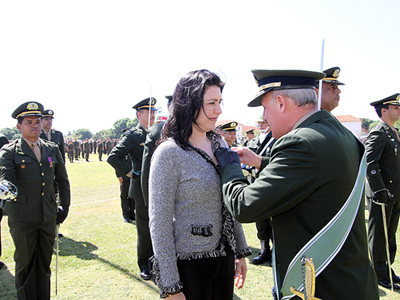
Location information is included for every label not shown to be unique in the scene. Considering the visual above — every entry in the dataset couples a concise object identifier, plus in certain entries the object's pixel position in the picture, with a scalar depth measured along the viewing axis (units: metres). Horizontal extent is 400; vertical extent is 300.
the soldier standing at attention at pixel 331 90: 3.89
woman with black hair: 2.01
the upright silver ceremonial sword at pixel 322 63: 2.06
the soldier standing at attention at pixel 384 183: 4.58
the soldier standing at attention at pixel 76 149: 29.27
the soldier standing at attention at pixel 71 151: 26.84
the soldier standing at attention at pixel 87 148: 29.11
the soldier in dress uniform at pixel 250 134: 14.54
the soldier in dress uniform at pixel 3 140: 6.08
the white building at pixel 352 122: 85.36
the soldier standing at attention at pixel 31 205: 3.58
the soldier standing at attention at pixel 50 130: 7.62
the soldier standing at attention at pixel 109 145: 34.34
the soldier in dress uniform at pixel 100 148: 29.41
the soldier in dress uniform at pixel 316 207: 1.58
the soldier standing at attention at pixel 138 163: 4.80
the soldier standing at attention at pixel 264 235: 5.18
